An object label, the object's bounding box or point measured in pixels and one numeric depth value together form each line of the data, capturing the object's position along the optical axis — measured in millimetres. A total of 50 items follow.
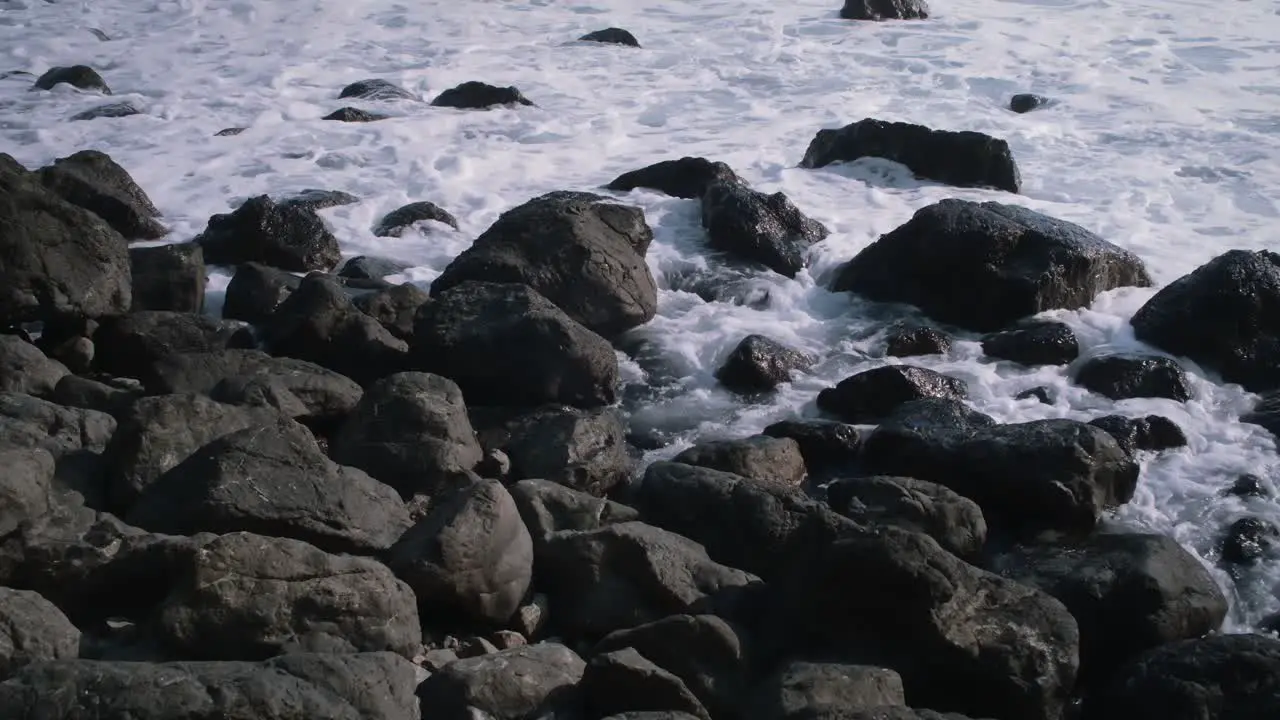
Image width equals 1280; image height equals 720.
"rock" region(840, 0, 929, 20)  17047
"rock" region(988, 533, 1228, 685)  5434
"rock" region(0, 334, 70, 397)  6320
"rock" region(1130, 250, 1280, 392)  7812
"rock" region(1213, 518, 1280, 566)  6125
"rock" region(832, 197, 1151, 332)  8336
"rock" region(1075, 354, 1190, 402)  7562
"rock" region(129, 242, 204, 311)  7789
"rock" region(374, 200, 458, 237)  9492
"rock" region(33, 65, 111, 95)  12742
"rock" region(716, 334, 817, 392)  7586
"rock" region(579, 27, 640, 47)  15523
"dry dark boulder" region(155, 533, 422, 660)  4438
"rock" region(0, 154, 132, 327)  7066
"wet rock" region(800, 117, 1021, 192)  10891
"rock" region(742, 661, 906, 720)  4375
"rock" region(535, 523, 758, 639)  5207
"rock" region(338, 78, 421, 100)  13078
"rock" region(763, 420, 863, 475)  6816
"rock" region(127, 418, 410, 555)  5086
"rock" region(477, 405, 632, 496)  6367
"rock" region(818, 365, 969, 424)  7254
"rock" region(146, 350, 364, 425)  6461
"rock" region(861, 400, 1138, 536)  6207
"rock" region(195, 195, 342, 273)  8633
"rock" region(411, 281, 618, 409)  7035
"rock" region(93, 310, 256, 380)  7094
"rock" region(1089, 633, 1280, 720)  4914
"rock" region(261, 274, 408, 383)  7156
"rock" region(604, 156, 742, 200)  10281
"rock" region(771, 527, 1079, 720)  4941
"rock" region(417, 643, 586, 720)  4363
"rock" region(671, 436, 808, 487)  6410
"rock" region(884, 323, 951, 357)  8016
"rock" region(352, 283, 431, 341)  7562
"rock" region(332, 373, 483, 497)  6023
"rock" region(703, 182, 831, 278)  9211
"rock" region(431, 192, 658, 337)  7977
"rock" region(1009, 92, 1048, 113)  13398
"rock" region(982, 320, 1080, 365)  7938
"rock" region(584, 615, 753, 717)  4723
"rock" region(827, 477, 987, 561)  5867
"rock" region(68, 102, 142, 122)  11916
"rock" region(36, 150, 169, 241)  8812
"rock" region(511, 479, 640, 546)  5594
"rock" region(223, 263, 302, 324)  7848
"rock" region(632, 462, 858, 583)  5594
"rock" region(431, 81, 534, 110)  12781
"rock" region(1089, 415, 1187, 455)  7016
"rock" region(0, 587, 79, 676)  4164
